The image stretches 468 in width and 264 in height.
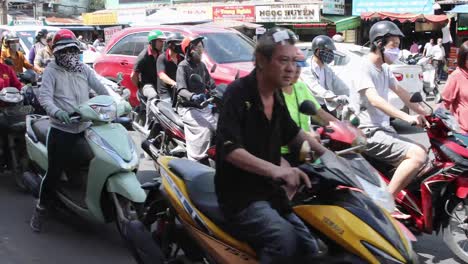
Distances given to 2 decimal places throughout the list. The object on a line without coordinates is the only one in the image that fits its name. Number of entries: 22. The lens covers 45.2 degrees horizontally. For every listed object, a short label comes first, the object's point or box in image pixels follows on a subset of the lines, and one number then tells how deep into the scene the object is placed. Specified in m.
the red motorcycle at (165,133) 6.54
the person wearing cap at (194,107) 6.17
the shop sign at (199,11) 28.44
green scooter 4.34
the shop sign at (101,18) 34.16
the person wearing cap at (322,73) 6.96
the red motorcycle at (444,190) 4.37
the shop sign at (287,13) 24.77
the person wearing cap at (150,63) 7.81
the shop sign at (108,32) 23.37
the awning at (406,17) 20.20
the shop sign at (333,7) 23.97
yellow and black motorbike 2.70
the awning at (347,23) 23.14
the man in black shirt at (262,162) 2.82
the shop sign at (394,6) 21.28
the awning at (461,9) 19.47
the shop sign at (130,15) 33.01
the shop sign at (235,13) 27.06
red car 8.92
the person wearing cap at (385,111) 4.51
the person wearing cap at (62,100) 4.75
